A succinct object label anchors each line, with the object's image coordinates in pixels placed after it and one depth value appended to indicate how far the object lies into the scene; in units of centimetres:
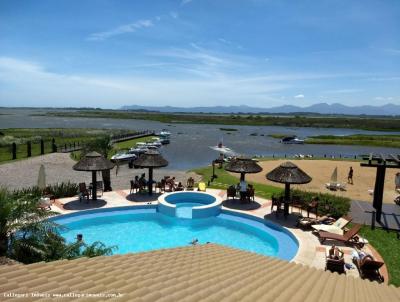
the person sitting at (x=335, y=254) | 1104
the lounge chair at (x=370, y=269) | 1034
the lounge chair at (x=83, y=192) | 1822
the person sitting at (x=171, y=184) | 2080
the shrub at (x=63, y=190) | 1850
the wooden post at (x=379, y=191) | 1617
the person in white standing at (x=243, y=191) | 1884
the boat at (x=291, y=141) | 6981
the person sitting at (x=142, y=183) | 2003
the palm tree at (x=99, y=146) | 2556
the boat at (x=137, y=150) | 4136
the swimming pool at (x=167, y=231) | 1429
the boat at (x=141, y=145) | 4732
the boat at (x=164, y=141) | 5976
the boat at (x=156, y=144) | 5205
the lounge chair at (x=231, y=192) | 1903
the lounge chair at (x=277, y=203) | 1689
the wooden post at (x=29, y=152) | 3412
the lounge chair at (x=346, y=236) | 1308
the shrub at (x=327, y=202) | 1666
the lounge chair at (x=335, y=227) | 1366
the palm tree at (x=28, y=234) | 825
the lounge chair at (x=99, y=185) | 1995
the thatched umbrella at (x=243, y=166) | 1878
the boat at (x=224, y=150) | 5039
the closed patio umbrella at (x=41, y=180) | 1728
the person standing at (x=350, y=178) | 2578
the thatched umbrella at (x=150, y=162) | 1934
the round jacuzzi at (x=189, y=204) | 1697
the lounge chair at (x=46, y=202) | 1582
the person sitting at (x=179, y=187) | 2073
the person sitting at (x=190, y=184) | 2131
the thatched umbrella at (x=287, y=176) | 1598
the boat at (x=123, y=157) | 3626
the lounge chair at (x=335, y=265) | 1055
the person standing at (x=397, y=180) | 1925
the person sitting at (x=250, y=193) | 1900
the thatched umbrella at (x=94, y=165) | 1753
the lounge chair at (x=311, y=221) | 1491
